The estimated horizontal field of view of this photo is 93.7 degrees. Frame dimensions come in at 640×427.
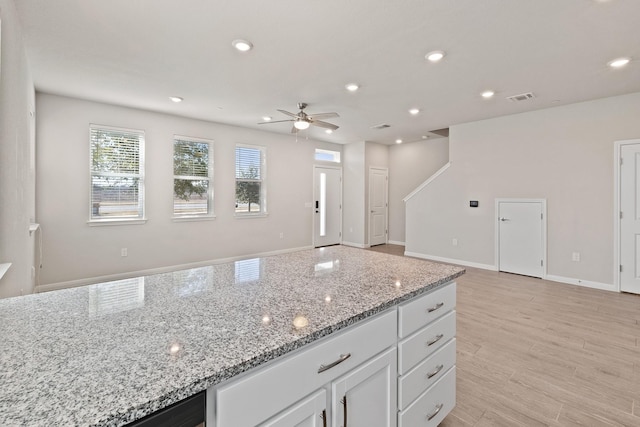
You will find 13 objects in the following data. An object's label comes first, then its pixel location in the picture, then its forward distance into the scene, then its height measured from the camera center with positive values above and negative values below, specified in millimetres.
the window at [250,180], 6059 +659
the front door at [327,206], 7360 +159
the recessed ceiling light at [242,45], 2718 +1550
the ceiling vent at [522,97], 3998 +1589
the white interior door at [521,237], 4762 -397
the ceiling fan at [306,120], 4029 +1284
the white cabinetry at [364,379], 809 -575
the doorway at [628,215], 3945 -29
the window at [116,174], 4500 +594
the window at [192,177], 5281 +630
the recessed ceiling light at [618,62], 3027 +1546
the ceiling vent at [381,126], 5741 +1698
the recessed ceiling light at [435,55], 2887 +1547
